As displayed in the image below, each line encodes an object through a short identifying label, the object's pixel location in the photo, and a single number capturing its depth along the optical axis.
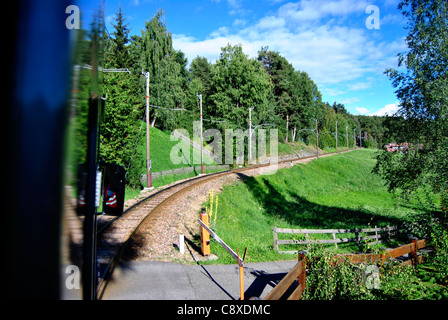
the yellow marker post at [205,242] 9.62
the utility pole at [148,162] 21.52
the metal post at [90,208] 1.58
